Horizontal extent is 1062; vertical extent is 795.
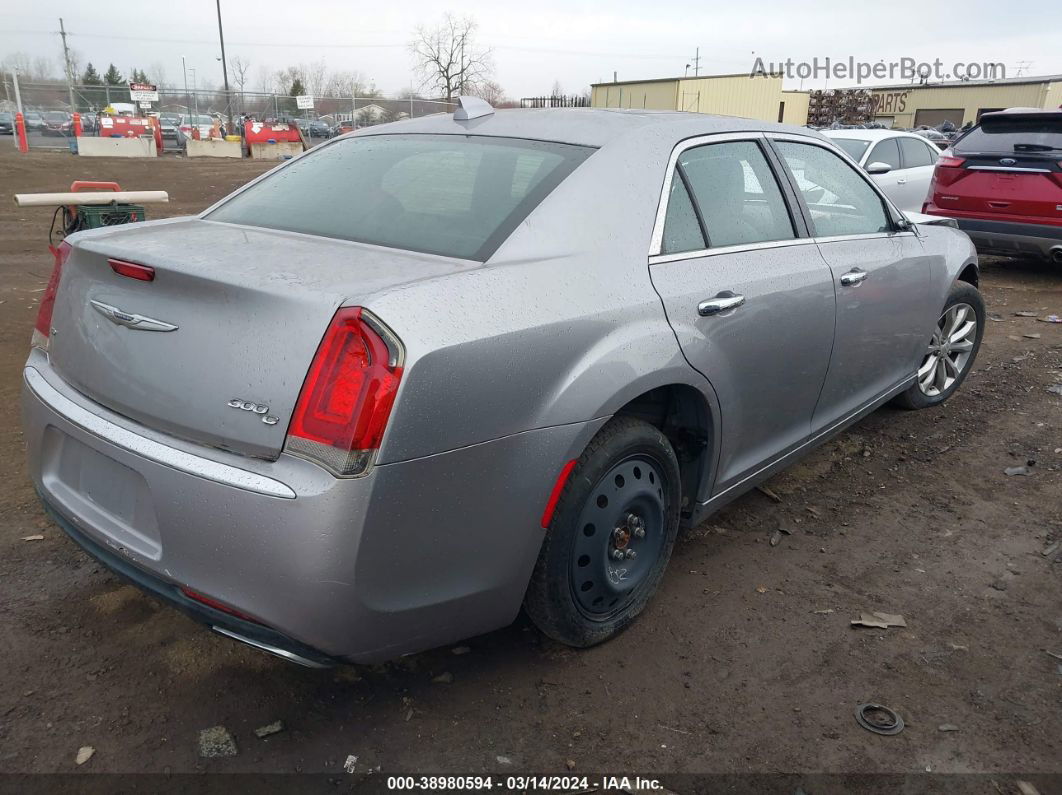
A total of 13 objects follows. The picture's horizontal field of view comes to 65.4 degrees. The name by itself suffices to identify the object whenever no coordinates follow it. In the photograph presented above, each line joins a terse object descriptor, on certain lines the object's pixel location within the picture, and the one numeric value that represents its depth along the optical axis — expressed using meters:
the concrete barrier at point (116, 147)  25.98
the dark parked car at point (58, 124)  32.57
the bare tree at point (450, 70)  53.03
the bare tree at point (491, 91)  53.81
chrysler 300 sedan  1.91
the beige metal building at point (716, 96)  39.66
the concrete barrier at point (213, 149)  28.73
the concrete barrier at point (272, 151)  29.56
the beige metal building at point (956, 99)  48.47
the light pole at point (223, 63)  33.94
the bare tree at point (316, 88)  66.00
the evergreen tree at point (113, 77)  74.05
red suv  7.91
